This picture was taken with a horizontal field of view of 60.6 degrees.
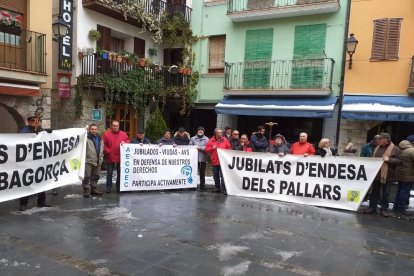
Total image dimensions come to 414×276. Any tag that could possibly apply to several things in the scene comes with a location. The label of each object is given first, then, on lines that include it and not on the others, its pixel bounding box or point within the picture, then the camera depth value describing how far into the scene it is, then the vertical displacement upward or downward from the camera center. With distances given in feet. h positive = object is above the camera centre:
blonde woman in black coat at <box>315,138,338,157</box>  25.73 -2.84
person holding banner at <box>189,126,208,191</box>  30.81 -4.03
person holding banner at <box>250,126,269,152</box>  30.99 -3.08
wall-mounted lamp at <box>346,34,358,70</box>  40.48 +7.75
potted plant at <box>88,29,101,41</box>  45.42 +8.28
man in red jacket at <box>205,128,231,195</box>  29.35 -3.92
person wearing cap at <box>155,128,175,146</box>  29.97 -3.17
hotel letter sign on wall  42.16 +6.79
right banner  24.58 -5.01
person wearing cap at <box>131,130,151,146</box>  28.57 -3.11
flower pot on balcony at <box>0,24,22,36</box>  34.42 +6.46
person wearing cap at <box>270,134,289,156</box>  27.91 -3.03
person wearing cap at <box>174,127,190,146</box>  31.32 -3.06
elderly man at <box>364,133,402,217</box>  23.76 -4.07
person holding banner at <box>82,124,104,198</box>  25.30 -4.30
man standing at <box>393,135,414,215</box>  24.13 -4.17
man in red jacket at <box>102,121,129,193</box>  27.02 -3.64
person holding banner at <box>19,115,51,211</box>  21.26 -2.12
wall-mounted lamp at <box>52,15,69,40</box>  36.52 +7.20
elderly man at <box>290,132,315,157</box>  26.63 -2.92
